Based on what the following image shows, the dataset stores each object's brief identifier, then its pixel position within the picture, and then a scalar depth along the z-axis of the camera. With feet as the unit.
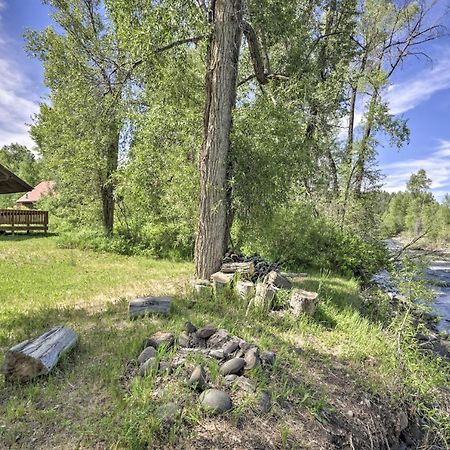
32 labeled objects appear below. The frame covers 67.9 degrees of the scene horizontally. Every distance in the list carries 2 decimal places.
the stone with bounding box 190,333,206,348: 10.75
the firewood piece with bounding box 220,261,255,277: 17.38
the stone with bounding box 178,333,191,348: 10.57
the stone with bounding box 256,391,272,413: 8.39
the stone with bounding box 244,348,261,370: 9.57
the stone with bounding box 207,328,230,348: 10.75
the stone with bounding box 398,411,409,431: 10.48
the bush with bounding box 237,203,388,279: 28.37
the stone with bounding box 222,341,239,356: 10.17
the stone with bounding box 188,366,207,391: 8.47
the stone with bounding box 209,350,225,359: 9.88
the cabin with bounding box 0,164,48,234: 43.06
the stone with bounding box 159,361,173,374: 9.00
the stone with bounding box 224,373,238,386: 8.84
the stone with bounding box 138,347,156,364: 9.60
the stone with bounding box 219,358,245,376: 9.29
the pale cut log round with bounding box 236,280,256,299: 15.58
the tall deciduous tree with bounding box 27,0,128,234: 22.91
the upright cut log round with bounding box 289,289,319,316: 14.80
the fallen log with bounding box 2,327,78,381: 8.82
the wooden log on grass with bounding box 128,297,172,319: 13.28
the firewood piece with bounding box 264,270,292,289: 16.70
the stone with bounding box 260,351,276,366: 10.19
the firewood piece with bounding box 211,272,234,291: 16.33
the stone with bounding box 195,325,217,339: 11.14
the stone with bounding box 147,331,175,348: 10.33
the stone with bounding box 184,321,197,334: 11.47
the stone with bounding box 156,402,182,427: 7.47
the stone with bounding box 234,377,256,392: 8.75
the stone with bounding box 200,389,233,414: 7.96
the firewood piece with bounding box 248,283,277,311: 14.84
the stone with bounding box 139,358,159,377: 8.92
